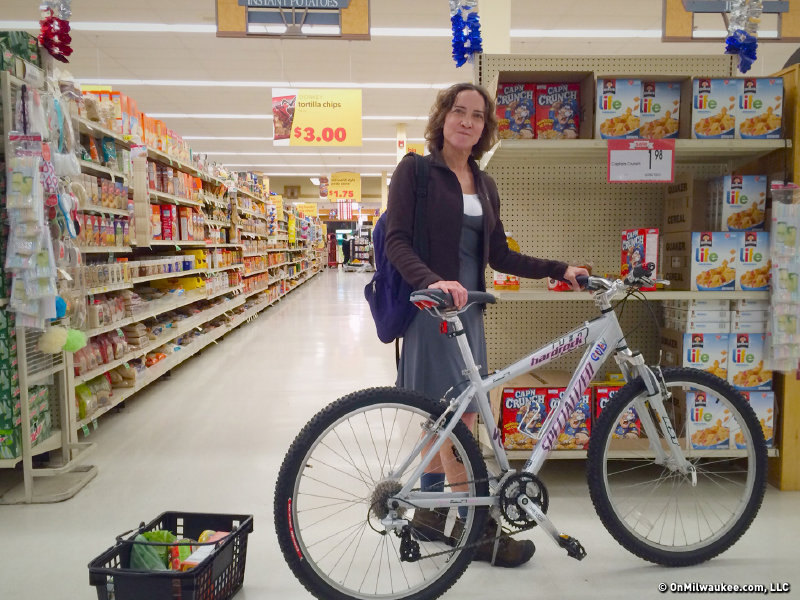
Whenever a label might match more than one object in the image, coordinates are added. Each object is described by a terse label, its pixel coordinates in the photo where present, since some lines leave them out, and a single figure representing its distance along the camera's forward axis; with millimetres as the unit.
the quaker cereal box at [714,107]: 2670
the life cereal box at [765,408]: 2715
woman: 1922
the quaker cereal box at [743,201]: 2717
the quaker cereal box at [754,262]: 2686
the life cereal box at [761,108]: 2670
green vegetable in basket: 1781
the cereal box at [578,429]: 2770
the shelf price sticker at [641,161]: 2547
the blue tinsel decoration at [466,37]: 2822
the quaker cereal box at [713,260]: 2689
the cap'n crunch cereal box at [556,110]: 2807
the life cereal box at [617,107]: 2678
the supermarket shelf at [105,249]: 3406
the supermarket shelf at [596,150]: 2605
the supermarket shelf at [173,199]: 4874
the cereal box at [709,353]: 2729
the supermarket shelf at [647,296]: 2654
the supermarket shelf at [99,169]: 3538
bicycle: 1721
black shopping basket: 1635
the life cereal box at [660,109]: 2729
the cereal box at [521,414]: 2736
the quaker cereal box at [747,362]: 2721
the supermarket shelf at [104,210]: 3448
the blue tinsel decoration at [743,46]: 2920
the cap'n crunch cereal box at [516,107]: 2807
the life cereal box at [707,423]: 2615
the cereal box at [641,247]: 2709
